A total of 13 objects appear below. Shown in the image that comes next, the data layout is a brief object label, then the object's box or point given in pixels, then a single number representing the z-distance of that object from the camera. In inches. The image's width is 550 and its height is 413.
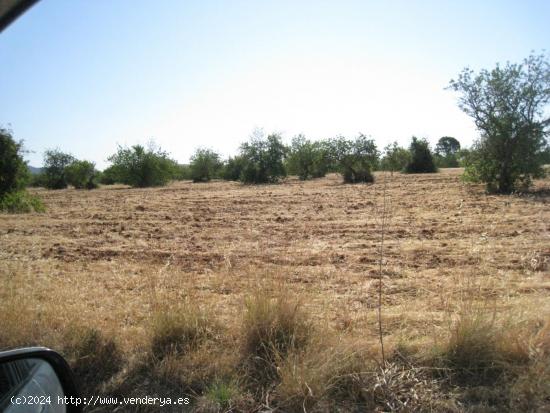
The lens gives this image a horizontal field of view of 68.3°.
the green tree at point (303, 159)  1594.5
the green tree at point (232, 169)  1781.5
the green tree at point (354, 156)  1263.5
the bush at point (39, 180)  1820.1
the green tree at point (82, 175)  1712.6
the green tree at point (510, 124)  676.1
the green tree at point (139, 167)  1574.8
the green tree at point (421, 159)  1482.5
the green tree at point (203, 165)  1934.1
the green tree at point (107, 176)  1681.8
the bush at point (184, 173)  1960.4
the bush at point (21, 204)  534.6
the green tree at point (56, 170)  1781.5
